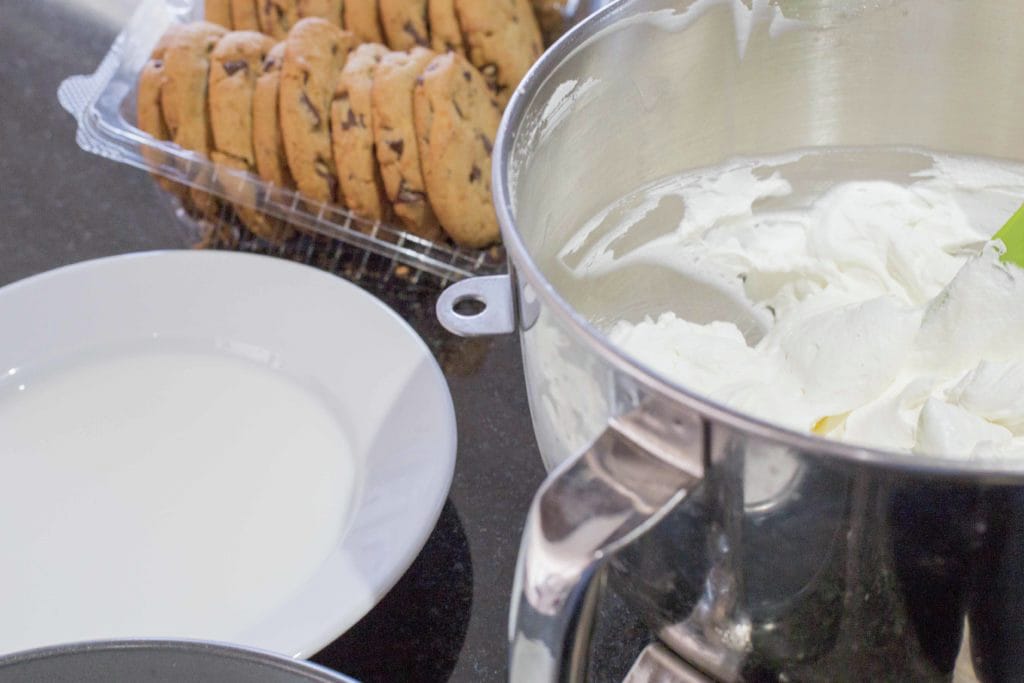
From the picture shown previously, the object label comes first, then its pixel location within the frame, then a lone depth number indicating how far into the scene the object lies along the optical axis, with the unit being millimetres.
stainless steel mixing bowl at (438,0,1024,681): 347
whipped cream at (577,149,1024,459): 506
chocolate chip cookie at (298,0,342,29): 898
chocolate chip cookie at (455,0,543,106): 875
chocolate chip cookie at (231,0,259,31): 920
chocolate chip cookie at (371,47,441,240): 794
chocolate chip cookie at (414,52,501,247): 792
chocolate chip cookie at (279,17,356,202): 808
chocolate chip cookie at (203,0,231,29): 923
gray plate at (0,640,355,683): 425
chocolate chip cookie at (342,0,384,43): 903
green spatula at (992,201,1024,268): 544
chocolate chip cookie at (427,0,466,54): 882
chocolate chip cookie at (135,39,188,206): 850
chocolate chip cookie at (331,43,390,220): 803
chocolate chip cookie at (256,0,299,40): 911
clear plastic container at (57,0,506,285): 831
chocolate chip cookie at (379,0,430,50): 881
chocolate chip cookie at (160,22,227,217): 837
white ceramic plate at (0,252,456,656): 592
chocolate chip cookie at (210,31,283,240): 824
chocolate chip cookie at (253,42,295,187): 820
